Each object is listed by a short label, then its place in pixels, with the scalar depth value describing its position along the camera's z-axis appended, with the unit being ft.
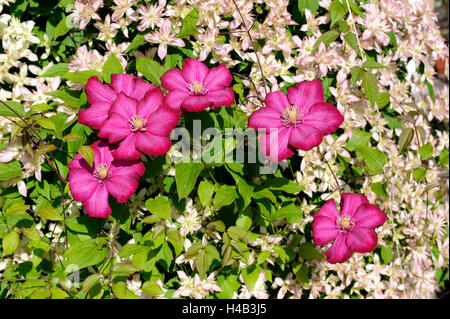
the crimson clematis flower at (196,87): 2.95
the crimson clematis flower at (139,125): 2.85
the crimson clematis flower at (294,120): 2.88
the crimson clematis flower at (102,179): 2.89
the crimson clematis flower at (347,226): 3.02
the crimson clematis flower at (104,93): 2.98
